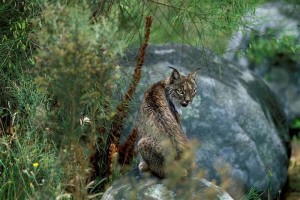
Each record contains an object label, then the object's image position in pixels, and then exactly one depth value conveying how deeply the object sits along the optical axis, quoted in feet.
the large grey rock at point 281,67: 67.92
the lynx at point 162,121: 38.11
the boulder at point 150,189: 35.76
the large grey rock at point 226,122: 51.67
